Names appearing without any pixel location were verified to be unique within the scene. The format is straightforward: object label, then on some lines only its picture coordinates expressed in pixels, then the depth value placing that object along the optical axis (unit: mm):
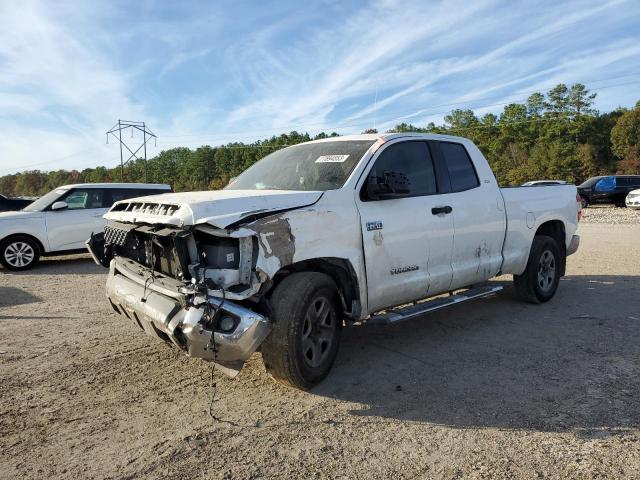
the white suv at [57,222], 10398
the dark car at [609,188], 27453
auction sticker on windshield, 4738
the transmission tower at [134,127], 48156
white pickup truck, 3547
